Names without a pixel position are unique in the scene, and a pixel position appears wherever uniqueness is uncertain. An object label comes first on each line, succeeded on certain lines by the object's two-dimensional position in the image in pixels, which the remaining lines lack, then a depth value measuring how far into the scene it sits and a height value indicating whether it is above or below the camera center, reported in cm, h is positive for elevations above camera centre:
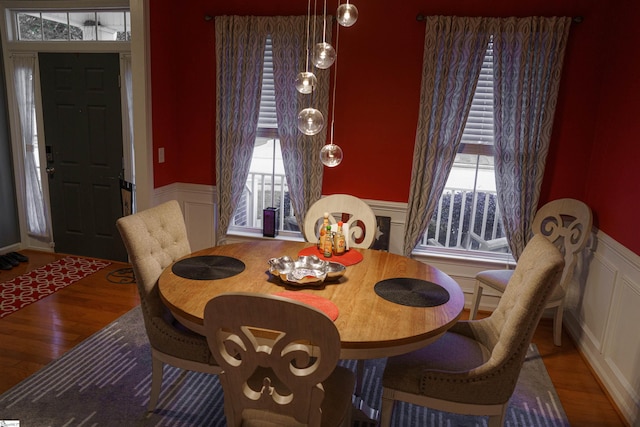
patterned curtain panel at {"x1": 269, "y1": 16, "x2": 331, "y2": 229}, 360 +19
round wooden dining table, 168 -72
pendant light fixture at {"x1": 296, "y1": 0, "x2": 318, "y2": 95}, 209 +22
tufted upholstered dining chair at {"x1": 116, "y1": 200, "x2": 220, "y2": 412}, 206 -89
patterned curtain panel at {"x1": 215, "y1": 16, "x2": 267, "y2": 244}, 369 +21
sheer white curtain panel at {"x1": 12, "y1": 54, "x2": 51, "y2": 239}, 429 -30
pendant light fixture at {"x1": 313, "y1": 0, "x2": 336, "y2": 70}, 202 +33
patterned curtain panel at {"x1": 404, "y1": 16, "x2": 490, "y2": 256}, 332 +26
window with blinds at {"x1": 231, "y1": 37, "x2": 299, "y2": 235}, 393 -53
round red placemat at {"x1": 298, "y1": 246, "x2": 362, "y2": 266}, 249 -70
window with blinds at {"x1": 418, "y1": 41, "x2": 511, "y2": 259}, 354 -55
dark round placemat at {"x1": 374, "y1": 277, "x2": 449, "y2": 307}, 198 -71
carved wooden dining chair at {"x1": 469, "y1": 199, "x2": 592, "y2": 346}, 313 -69
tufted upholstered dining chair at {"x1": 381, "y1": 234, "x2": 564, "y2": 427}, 174 -97
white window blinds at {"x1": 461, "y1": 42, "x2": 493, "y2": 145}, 343 +20
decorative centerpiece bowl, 210 -68
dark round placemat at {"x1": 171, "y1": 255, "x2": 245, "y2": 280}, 217 -71
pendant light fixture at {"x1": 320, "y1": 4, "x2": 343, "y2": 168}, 225 -12
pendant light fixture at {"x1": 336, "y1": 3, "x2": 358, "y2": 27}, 202 +52
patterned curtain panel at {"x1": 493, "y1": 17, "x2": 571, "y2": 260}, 323 +24
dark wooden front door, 415 -29
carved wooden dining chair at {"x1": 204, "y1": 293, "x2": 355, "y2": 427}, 133 -72
